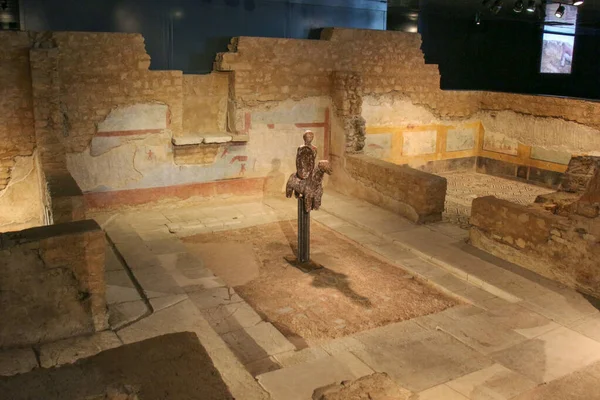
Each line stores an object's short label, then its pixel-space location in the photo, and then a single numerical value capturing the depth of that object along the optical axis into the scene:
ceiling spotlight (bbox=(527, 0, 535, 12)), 10.72
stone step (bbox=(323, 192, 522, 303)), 6.14
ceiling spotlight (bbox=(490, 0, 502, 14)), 10.53
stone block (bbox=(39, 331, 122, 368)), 4.28
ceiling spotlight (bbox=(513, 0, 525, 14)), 10.87
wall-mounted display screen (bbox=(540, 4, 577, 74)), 17.12
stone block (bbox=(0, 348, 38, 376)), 4.09
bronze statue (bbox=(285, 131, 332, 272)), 6.35
